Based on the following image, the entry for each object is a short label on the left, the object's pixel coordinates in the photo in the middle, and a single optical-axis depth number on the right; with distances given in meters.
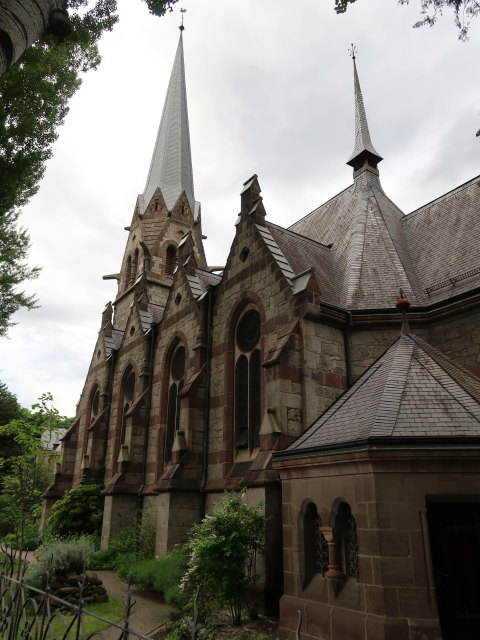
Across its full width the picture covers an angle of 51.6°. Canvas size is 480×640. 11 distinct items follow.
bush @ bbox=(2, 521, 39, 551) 22.09
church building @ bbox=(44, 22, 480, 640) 7.43
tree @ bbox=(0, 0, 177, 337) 9.59
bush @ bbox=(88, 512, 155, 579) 15.43
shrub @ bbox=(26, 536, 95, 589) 11.73
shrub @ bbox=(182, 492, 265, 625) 9.63
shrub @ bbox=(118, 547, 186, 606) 10.98
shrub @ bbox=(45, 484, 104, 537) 19.64
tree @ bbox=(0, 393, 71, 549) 18.69
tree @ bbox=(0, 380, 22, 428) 42.25
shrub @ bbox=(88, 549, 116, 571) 15.95
